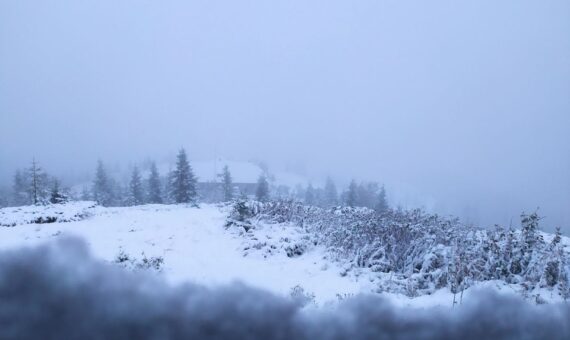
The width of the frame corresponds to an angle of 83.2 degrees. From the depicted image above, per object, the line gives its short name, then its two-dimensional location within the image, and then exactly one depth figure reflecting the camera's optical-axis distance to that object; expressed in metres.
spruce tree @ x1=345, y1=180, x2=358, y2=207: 43.81
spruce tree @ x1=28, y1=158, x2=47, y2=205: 27.58
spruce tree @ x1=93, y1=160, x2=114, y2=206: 44.69
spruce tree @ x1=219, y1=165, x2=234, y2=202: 46.66
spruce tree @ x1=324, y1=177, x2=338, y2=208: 55.83
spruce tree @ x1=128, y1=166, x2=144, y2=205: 41.15
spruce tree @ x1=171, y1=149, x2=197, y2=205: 32.19
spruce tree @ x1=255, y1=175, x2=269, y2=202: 44.00
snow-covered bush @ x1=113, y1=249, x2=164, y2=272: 7.57
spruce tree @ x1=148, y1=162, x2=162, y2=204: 37.88
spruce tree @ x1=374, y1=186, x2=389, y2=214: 40.47
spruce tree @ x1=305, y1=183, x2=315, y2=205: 58.20
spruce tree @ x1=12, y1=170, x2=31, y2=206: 46.17
